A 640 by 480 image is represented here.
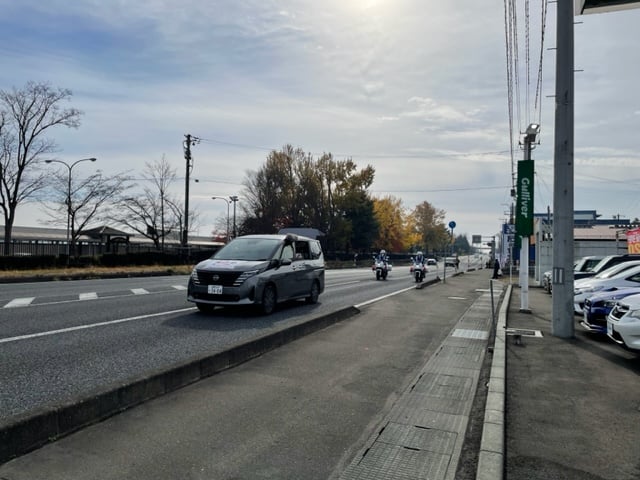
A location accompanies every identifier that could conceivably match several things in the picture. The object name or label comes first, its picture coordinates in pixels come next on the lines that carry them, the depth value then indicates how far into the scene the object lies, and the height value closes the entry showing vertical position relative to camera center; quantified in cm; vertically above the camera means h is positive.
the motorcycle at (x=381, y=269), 2803 -113
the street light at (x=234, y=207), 6146 +524
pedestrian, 3473 -135
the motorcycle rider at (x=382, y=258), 2850 -49
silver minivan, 1016 -58
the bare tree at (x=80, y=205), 3962 +349
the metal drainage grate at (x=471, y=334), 948 -168
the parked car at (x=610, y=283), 1177 -75
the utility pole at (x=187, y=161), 3503 +633
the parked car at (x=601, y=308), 898 -103
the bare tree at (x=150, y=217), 4466 +277
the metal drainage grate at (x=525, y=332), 952 -164
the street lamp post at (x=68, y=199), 3928 +375
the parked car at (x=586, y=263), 1956 -44
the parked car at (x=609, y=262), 1639 -31
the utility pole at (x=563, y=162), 951 +180
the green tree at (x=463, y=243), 16898 +270
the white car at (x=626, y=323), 681 -102
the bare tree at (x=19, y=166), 3781 +616
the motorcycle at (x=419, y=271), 2622 -113
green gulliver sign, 1325 +147
